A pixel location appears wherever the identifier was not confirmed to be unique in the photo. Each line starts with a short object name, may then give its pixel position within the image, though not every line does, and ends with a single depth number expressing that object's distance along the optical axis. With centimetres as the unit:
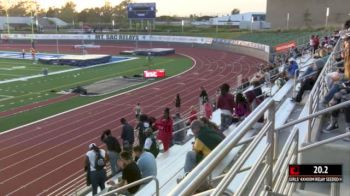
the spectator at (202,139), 539
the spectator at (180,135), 1055
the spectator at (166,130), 961
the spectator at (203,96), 1688
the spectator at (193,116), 1189
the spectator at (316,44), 1855
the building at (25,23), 9780
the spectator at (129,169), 570
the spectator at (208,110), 1307
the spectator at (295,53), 2058
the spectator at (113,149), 942
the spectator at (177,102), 1964
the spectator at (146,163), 632
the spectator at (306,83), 864
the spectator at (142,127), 990
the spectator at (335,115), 495
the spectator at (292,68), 1296
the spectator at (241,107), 918
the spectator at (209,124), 614
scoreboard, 5322
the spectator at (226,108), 912
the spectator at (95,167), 820
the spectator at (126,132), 1121
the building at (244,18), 8174
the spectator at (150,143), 862
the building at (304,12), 6234
